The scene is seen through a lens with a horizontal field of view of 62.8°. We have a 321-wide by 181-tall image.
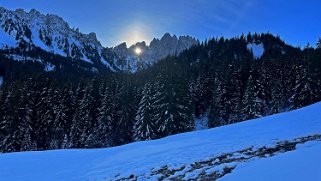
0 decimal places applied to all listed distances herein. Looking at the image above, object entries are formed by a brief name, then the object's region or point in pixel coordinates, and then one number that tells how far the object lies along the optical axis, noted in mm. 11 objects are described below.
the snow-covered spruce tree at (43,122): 50094
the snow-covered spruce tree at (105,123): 48062
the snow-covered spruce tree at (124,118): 49875
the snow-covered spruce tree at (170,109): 41469
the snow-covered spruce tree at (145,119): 42000
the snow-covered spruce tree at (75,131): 47750
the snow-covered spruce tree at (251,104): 47156
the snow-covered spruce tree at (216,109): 58156
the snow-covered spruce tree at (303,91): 48125
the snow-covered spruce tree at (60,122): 49656
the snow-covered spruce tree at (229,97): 57812
